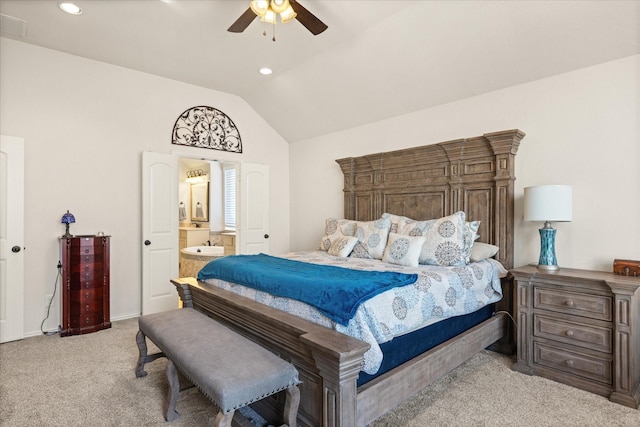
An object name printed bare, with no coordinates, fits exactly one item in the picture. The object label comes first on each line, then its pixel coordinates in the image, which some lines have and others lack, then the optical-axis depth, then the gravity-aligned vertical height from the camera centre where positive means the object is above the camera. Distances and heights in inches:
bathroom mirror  265.3 +9.6
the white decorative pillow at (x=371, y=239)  132.9 -10.4
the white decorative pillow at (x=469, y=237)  114.1 -8.3
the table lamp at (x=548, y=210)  101.9 +0.9
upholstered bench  57.9 -29.7
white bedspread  68.1 -22.3
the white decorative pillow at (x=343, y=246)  138.9 -13.9
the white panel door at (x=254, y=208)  199.9 +3.2
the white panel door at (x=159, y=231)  162.2 -8.9
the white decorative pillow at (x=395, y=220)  136.5 -2.9
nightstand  86.3 -33.0
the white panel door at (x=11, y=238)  129.5 -9.7
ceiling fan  93.4 +57.9
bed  61.4 -23.7
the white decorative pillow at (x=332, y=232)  152.9 -9.0
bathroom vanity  260.4 -18.1
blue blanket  69.4 -16.8
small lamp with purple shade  140.9 -2.8
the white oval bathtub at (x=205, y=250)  227.9 -26.7
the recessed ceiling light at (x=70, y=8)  113.0 +71.2
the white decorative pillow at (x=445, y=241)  111.2 -9.8
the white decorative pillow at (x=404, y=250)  114.0 -13.1
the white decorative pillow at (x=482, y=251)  117.4 -13.7
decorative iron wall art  179.1 +46.9
